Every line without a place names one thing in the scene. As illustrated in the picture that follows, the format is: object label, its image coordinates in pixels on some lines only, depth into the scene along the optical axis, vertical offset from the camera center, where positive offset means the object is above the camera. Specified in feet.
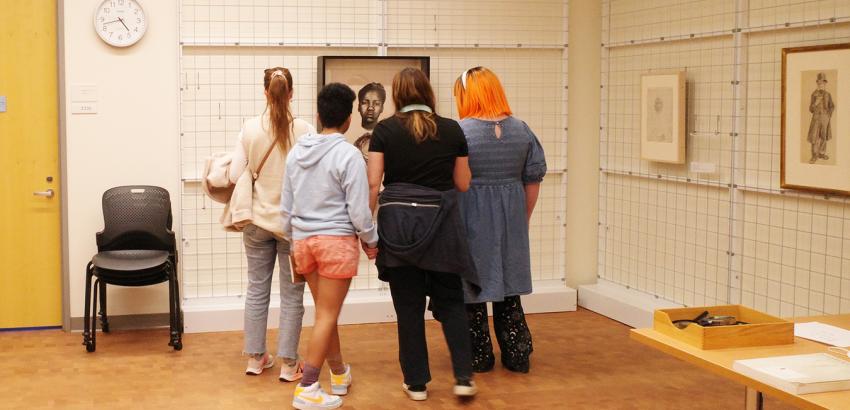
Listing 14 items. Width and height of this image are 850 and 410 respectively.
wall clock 20.30 +2.36
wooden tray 10.09 -2.05
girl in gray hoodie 14.80 -1.21
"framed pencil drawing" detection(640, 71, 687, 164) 19.69 +0.46
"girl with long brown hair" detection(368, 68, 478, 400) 15.14 -1.33
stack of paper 8.74 -2.17
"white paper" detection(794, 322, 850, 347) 10.48 -2.14
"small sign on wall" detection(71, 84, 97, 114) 20.40 +0.76
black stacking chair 19.43 -2.12
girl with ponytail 16.42 -1.31
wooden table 8.60 -2.21
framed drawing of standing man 15.47 +0.35
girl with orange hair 16.62 -0.80
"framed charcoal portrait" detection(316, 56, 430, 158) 21.31 +1.20
